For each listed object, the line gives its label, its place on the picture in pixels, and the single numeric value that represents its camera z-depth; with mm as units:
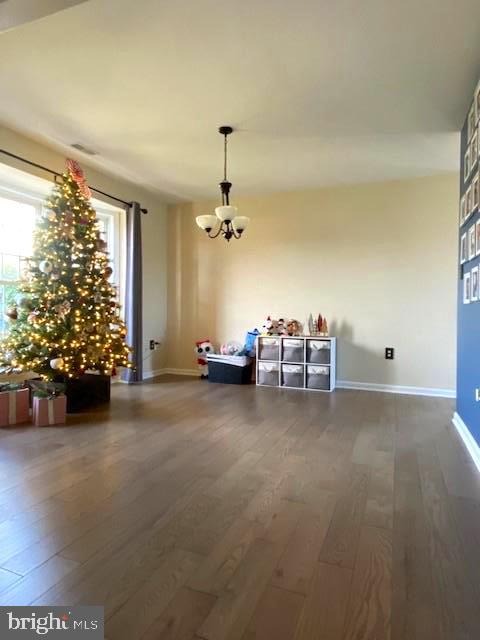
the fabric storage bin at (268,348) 4969
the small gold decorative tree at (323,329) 4926
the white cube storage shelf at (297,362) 4719
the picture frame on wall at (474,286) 2627
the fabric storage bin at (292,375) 4840
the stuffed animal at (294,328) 5051
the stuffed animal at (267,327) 5121
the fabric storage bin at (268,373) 4962
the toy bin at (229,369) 5082
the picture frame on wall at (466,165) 3015
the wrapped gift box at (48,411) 3256
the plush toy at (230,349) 5250
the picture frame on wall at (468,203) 2841
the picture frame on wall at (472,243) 2688
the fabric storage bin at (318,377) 4707
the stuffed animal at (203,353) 5543
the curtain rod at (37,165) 3523
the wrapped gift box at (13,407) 3248
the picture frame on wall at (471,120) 2760
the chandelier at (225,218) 3502
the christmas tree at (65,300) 3521
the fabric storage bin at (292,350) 4844
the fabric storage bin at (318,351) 4719
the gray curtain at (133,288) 4992
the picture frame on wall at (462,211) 3127
